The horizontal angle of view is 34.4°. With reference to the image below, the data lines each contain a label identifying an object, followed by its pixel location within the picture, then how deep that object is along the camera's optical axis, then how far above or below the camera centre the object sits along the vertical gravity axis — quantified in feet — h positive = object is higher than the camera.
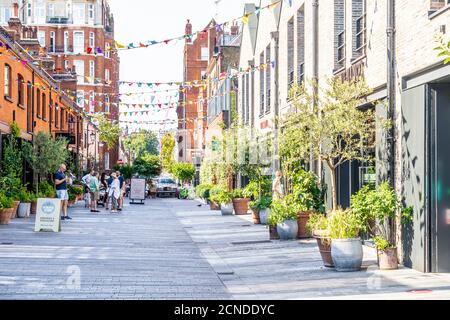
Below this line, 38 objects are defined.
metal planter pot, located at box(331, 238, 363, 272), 39.91 -3.76
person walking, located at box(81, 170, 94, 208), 111.86 -0.96
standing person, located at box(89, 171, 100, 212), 107.76 -0.31
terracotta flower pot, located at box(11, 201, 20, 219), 81.97 -2.47
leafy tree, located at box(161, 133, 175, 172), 323.57 +18.24
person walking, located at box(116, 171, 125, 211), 113.60 -0.34
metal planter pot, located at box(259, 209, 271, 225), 75.25 -3.02
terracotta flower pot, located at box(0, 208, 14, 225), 72.69 -2.86
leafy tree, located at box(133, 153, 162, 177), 209.77 +5.83
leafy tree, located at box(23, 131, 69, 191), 99.35 +4.73
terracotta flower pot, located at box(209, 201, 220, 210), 115.81 -3.14
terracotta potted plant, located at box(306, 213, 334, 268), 41.42 -3.09
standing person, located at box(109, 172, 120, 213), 107.76 -0.76
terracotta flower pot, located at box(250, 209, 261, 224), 77.67 -3.28
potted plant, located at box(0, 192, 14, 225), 72.84 -2.16
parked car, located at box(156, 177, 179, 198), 194.90 -0.90
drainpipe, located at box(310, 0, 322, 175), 64.28 +12.82
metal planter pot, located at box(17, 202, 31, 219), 86.33 -2.80
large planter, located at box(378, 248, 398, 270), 40.19 -4.07
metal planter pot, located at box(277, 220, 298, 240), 57.52 -3.42
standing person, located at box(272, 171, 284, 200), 69.64 -0.10
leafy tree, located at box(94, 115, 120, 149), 241.76 +19.40
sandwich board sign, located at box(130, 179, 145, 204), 145.07 -0.64
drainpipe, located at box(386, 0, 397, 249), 43.45 +5.86
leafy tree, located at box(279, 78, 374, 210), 44.21 +3.93
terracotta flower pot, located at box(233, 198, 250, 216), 97.25 -2.52
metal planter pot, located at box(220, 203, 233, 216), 97.76 -2.92
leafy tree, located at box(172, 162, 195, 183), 208.03 +4.44
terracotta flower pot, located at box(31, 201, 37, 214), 92.11 -2.37
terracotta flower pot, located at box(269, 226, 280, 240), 58.65 -3.82
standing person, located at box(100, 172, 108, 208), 119.95 +0.38
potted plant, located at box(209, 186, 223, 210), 107.32 -1.22
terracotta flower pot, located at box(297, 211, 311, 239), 58.54 -2.87
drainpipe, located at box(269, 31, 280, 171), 84.94 +13.67
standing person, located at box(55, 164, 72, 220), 78.74 +0.35
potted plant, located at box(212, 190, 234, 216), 97.86 -2.12
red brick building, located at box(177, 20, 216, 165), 271.49 +45.55
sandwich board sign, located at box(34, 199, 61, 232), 65.00 -2.59
